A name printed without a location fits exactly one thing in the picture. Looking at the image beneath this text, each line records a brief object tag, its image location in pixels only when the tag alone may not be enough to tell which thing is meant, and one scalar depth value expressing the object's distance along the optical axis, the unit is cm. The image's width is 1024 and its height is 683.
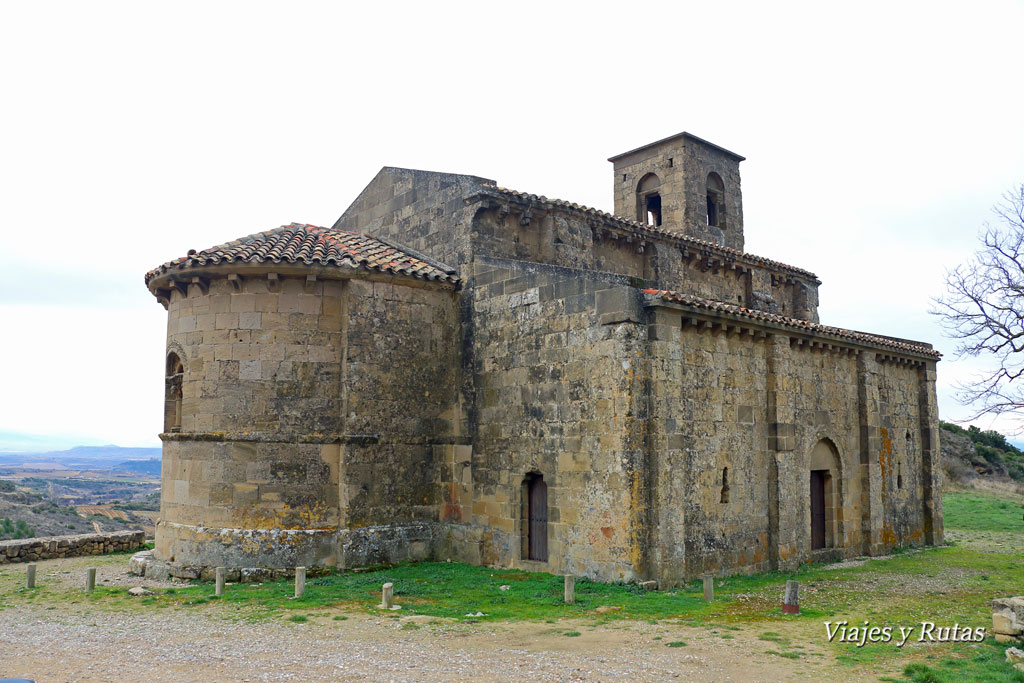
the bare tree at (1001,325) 1884
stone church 1195
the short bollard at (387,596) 1056
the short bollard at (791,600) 1010
